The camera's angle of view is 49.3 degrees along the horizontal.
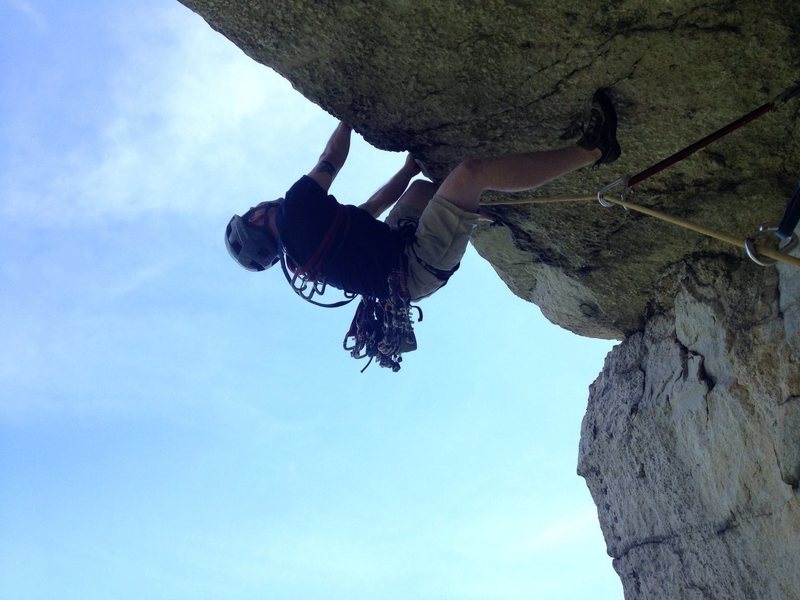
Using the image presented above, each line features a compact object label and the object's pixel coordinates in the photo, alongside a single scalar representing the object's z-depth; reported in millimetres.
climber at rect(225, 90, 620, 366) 3389
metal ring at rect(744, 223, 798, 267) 2564
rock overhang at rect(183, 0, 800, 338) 2854
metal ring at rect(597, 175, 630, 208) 3014
